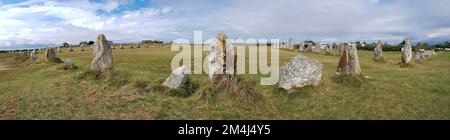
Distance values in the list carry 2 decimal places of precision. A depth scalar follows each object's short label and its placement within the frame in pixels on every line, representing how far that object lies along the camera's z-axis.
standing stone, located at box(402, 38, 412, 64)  21.59
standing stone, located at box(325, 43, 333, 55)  35.47
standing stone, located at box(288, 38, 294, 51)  43.39
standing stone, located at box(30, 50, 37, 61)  27.01
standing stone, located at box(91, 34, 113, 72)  13.91
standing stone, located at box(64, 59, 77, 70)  16.94
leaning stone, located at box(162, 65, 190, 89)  11.09
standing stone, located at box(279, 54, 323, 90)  11.02
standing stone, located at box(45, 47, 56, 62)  21.72
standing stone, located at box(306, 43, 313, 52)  38.53
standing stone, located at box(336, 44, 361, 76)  12.79
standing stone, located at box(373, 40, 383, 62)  25.27
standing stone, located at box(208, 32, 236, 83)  10.66
